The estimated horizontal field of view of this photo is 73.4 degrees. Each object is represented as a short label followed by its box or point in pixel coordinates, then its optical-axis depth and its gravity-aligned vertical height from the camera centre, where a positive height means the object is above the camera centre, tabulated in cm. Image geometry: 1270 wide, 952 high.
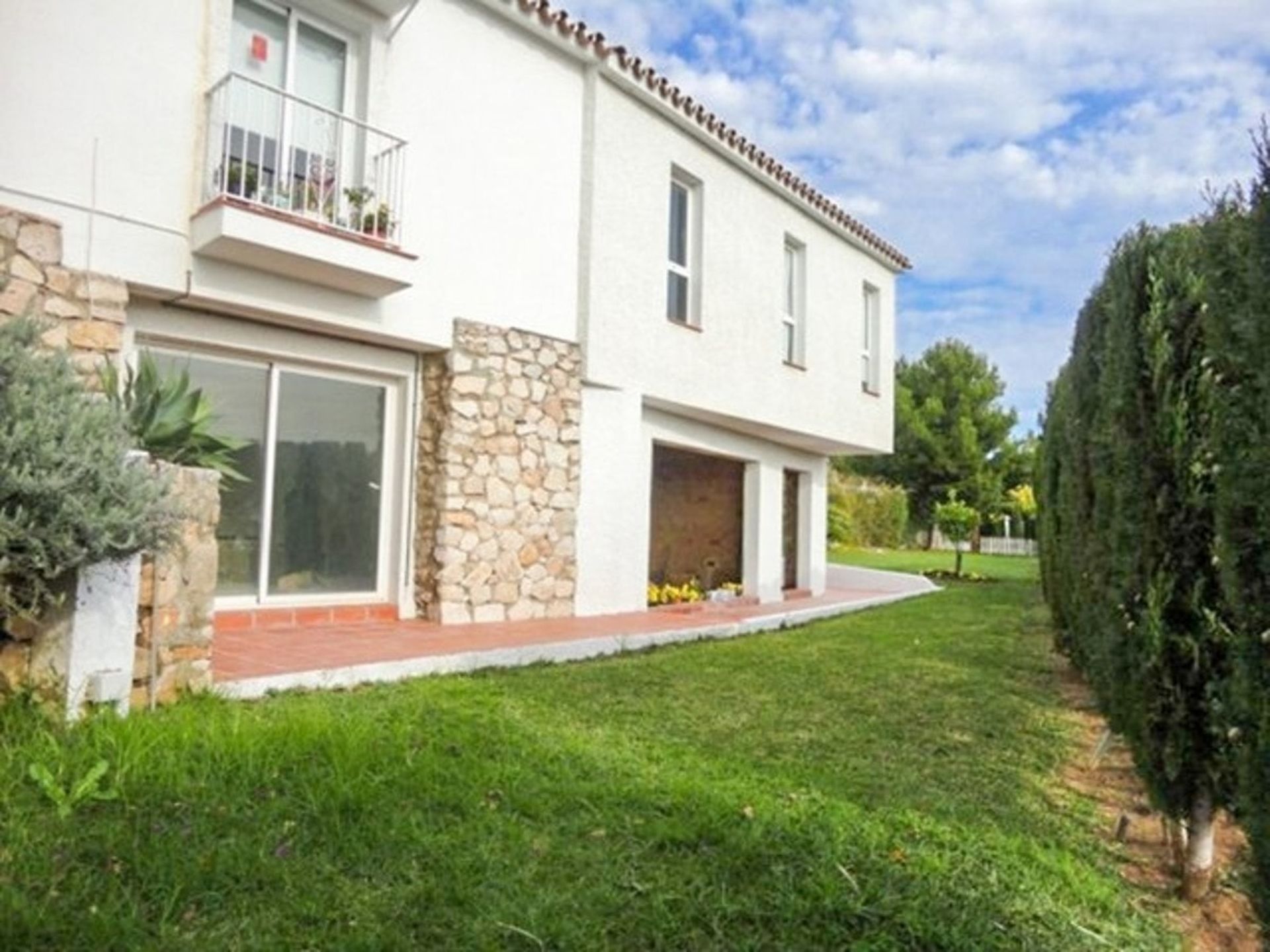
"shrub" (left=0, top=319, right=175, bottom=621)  436 +10
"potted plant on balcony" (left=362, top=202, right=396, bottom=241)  846 +290
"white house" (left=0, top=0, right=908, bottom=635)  715 +259
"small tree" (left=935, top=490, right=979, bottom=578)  2572 +22
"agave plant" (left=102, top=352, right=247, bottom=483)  589 +65
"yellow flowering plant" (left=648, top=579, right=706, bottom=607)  1359 -123
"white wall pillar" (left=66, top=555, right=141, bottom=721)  470 -74
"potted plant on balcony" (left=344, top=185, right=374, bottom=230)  843 +307
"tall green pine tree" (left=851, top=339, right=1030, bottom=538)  4262 +492
